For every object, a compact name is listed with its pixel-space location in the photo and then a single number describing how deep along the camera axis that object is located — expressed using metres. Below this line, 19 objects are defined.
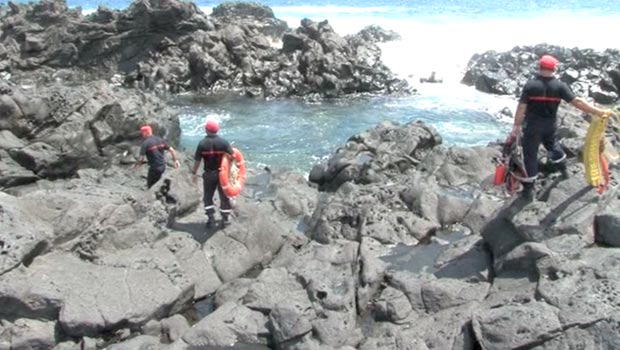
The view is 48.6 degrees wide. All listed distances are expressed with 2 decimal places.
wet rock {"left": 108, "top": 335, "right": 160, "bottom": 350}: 10.04
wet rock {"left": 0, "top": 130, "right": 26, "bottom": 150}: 19.14
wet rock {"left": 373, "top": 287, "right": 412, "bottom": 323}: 10.47
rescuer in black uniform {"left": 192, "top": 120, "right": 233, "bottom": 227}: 13.57
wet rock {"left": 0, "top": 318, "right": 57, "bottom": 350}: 10.20
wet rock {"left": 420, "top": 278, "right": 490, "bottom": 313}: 10.49
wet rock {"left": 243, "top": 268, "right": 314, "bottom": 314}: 10.54
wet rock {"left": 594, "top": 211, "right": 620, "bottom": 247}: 10.11
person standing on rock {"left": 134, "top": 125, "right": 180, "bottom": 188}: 15.97
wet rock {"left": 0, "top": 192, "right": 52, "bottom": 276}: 10.79
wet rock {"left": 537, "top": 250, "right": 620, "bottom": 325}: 8.83
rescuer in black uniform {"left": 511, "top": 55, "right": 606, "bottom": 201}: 10.87
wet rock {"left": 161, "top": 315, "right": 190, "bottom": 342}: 10.63
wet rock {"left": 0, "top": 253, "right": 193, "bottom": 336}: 10.47
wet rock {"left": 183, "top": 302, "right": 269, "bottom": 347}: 10.30
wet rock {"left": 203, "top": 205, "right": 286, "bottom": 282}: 12.93
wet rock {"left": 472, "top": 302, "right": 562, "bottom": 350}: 8.80
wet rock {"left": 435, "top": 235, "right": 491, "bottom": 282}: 11.35
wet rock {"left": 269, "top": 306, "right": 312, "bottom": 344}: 9.99
